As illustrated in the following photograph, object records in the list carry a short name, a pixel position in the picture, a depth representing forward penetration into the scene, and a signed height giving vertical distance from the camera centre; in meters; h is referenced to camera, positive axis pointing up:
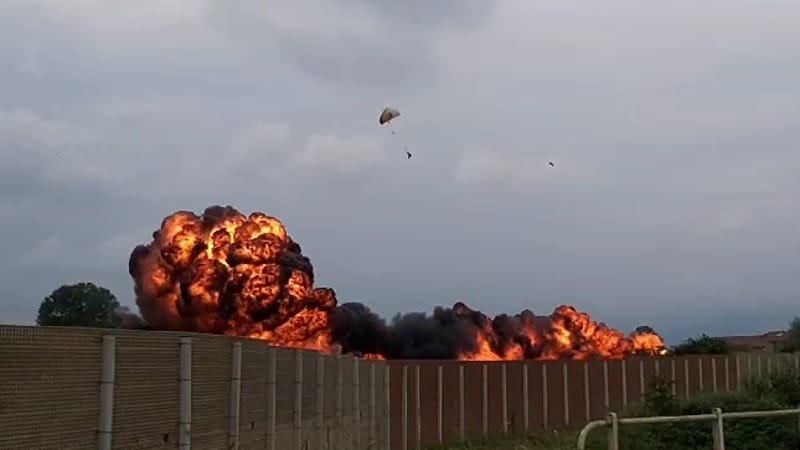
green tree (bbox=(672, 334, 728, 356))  64.19 +1.67
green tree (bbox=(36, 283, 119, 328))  78.06 +5.21
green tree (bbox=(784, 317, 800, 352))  68.69 +2.45
